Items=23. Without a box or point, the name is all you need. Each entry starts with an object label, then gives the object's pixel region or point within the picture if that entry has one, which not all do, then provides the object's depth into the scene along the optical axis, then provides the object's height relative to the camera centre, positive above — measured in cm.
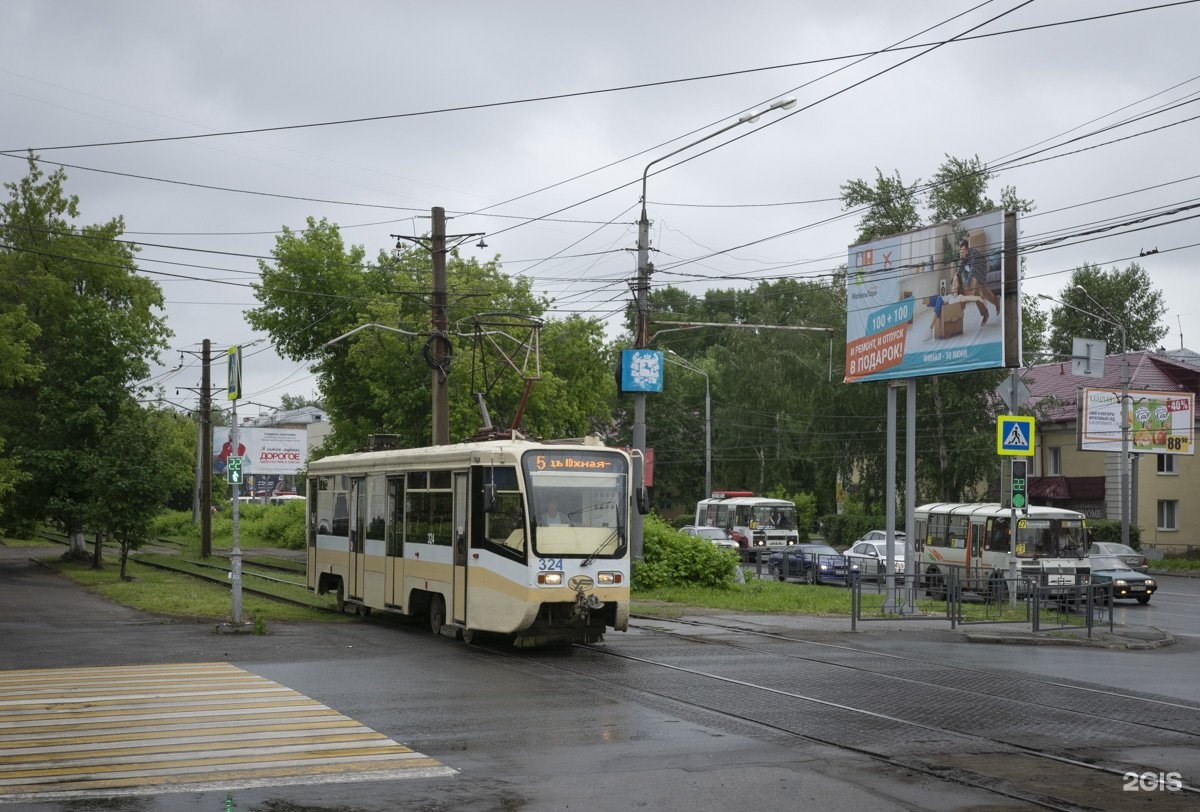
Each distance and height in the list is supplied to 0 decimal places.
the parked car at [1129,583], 3431 -268
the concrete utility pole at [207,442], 4991 +107
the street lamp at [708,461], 6259 +67
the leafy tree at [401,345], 4822 +503
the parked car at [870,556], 3808 -248
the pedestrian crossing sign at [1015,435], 2536 +84
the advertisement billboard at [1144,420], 5166 +237
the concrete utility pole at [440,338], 2748 +282
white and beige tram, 1883 -97
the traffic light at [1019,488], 2581 -18
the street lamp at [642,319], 3011 +364
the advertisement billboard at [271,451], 8200 +123
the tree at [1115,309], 8675 +1139
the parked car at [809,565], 4062 -277
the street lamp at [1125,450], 4938 +111
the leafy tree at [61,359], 4231 +362
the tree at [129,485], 3728 -46
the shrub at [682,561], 3300 -220
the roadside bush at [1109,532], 5669 -225
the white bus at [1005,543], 3341 -170
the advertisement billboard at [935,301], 2553 +362
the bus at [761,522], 5516 -198
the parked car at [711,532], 4942 -220
